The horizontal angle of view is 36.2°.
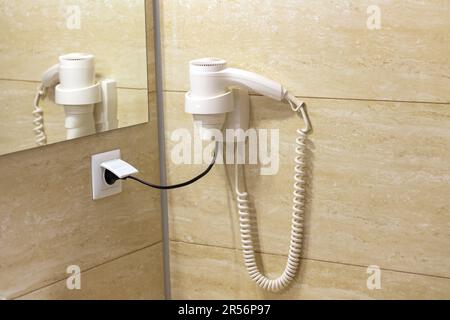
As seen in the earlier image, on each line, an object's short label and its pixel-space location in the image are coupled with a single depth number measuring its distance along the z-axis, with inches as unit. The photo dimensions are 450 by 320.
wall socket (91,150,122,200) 56.7
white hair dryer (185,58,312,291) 54.7
